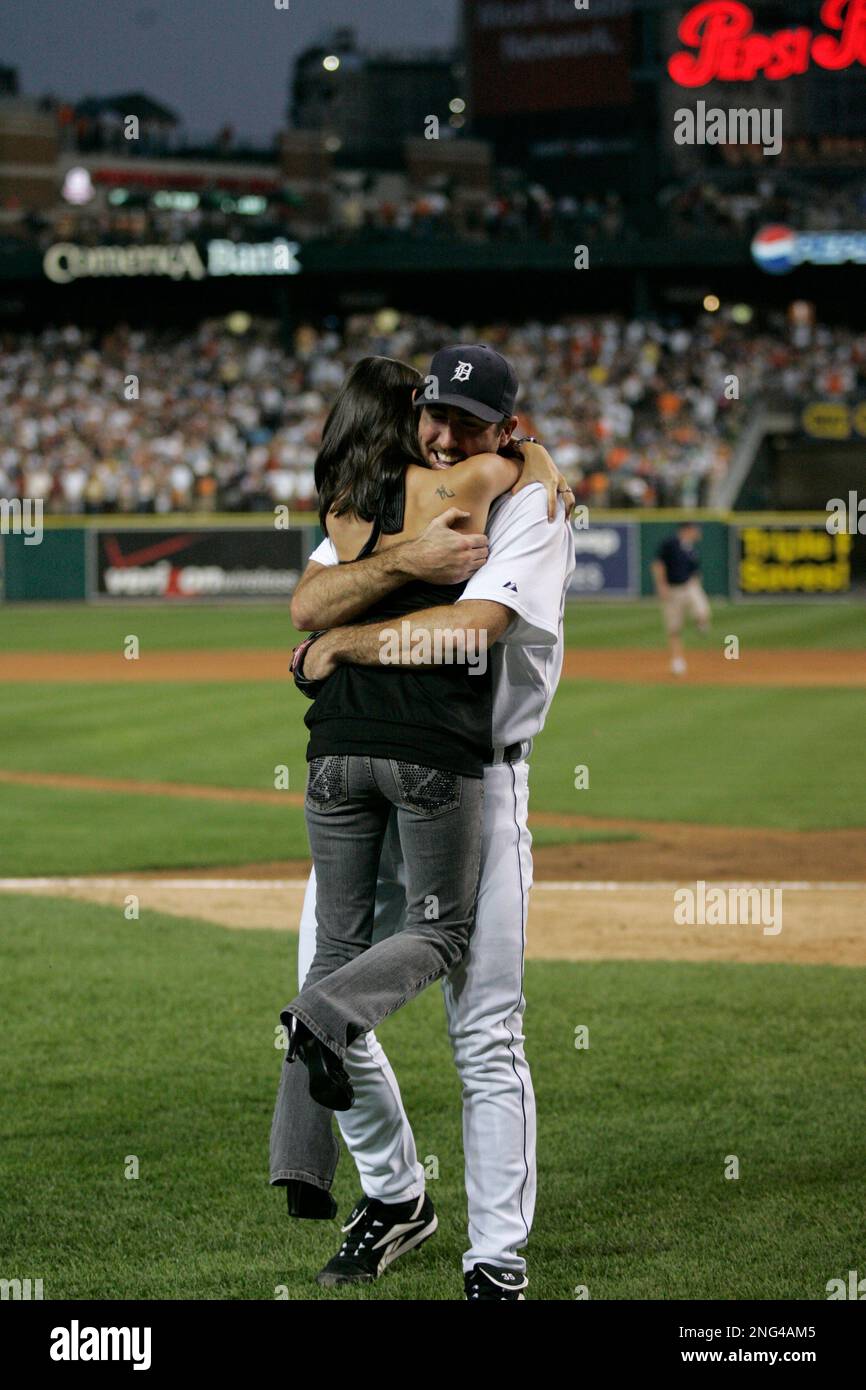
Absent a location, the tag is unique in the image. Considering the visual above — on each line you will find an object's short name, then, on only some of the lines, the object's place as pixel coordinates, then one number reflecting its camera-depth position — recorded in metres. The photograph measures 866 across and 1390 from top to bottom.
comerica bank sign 46.09
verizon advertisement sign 36.16
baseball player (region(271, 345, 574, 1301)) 4.12
